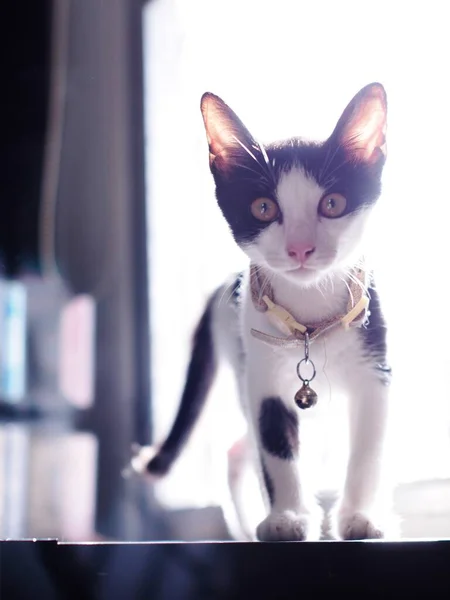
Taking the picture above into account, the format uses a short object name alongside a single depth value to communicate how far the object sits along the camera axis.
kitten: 0.76
